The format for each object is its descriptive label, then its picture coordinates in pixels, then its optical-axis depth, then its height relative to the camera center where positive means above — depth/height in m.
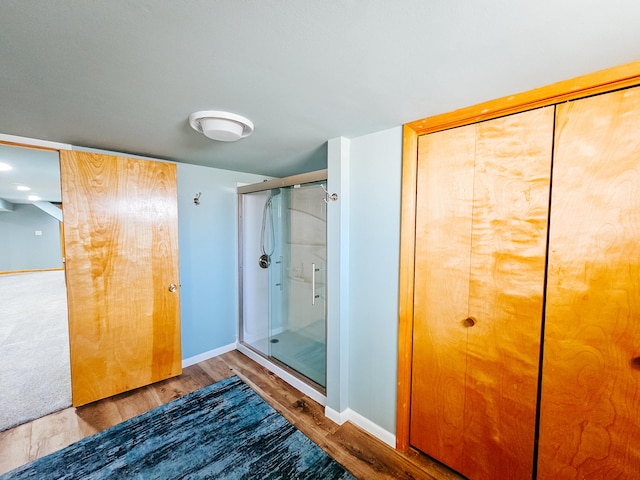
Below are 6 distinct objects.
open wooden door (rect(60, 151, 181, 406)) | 2.05 -0.40
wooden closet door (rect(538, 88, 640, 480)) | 1.08 -0.30
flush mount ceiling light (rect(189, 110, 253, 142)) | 1.45 +0.61
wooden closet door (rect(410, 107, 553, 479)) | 1.29 -0.35
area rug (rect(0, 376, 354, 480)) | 1.57 -1.48
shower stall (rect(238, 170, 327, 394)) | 2.60 -0.56
